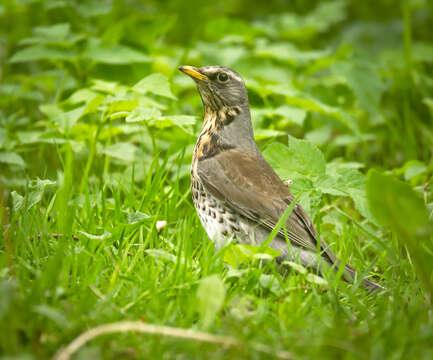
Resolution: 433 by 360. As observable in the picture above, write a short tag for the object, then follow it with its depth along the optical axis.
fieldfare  6.76
